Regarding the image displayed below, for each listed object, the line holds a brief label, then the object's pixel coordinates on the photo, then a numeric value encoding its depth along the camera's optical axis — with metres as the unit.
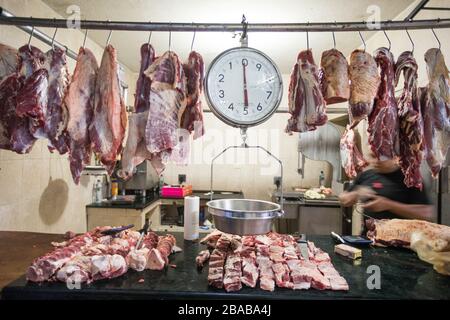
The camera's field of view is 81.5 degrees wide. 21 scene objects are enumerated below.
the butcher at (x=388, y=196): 2.28
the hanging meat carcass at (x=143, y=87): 1.86
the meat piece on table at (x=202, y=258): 1.63
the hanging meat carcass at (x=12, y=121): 1.83
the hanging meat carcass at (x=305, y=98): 1.79
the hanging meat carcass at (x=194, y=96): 1.89
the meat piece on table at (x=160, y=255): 1.57
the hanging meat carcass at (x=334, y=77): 1.78
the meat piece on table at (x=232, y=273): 1.37
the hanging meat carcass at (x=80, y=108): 1.76
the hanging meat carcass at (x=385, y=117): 1.77
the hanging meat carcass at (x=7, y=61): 1.90
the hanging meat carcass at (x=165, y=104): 1.71
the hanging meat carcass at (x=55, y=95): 1.81
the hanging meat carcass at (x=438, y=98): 1.79
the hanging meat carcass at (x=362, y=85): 1.77
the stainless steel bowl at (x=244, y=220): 1.52
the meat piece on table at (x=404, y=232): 1.67
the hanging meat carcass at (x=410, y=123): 1.77
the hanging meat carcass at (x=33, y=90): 1.69
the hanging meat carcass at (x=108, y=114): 1.76
